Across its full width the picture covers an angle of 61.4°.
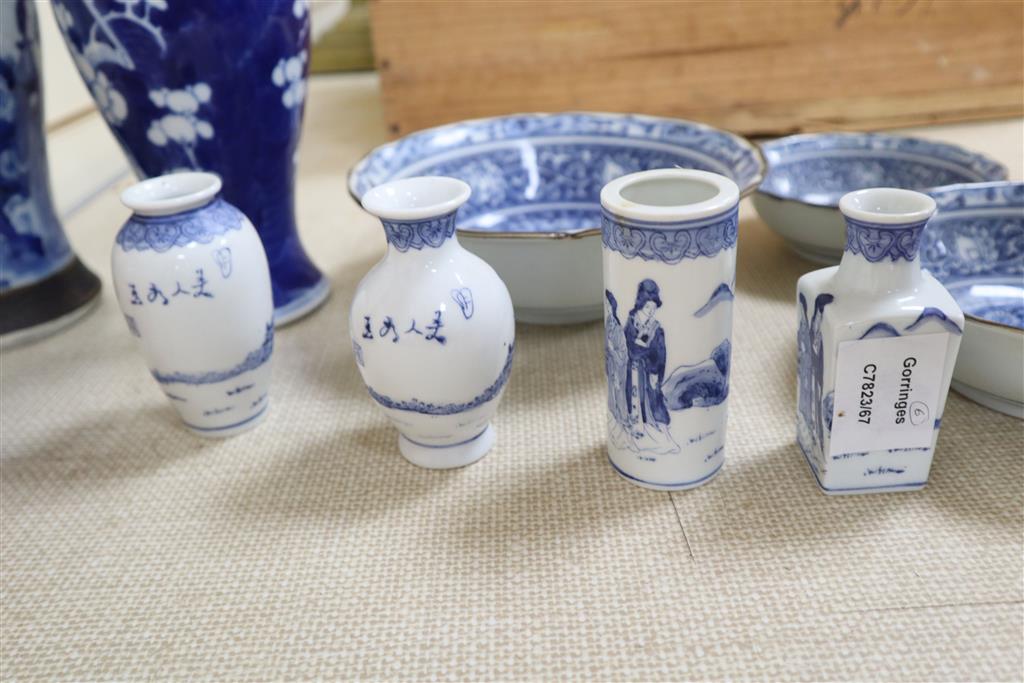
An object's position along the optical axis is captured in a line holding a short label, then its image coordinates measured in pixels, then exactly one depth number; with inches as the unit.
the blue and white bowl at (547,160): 34.5
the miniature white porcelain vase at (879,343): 21.4
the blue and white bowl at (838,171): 35.9
